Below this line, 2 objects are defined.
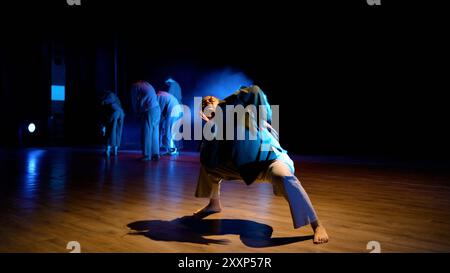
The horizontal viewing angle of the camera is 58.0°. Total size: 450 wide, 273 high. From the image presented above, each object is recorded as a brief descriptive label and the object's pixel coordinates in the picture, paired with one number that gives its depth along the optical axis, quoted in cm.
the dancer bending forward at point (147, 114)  728
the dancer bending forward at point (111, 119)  798
